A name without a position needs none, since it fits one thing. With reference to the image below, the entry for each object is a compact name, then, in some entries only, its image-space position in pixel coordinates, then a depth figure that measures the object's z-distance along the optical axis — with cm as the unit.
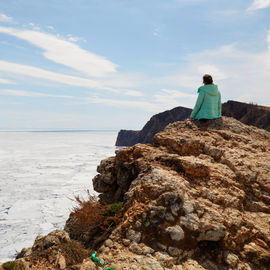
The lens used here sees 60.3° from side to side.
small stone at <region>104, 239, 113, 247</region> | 349
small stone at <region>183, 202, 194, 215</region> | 382
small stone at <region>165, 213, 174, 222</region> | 372
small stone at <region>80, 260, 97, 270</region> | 306
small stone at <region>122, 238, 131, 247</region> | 349
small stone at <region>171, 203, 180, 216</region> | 379
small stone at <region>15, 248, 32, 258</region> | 504
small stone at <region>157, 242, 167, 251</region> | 344
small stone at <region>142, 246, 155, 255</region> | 335
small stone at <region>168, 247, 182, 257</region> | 341
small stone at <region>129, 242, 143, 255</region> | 335
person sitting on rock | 745
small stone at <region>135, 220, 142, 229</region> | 367
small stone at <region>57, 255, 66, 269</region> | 337
